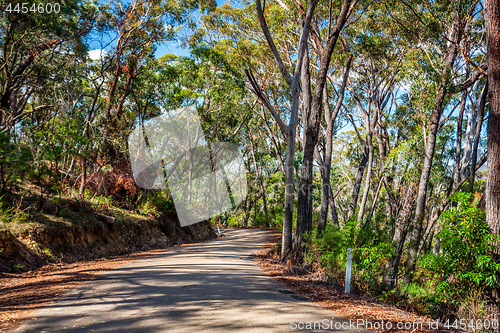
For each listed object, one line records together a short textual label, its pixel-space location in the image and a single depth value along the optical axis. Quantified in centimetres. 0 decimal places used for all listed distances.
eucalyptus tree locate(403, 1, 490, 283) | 1193
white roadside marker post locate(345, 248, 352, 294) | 709
